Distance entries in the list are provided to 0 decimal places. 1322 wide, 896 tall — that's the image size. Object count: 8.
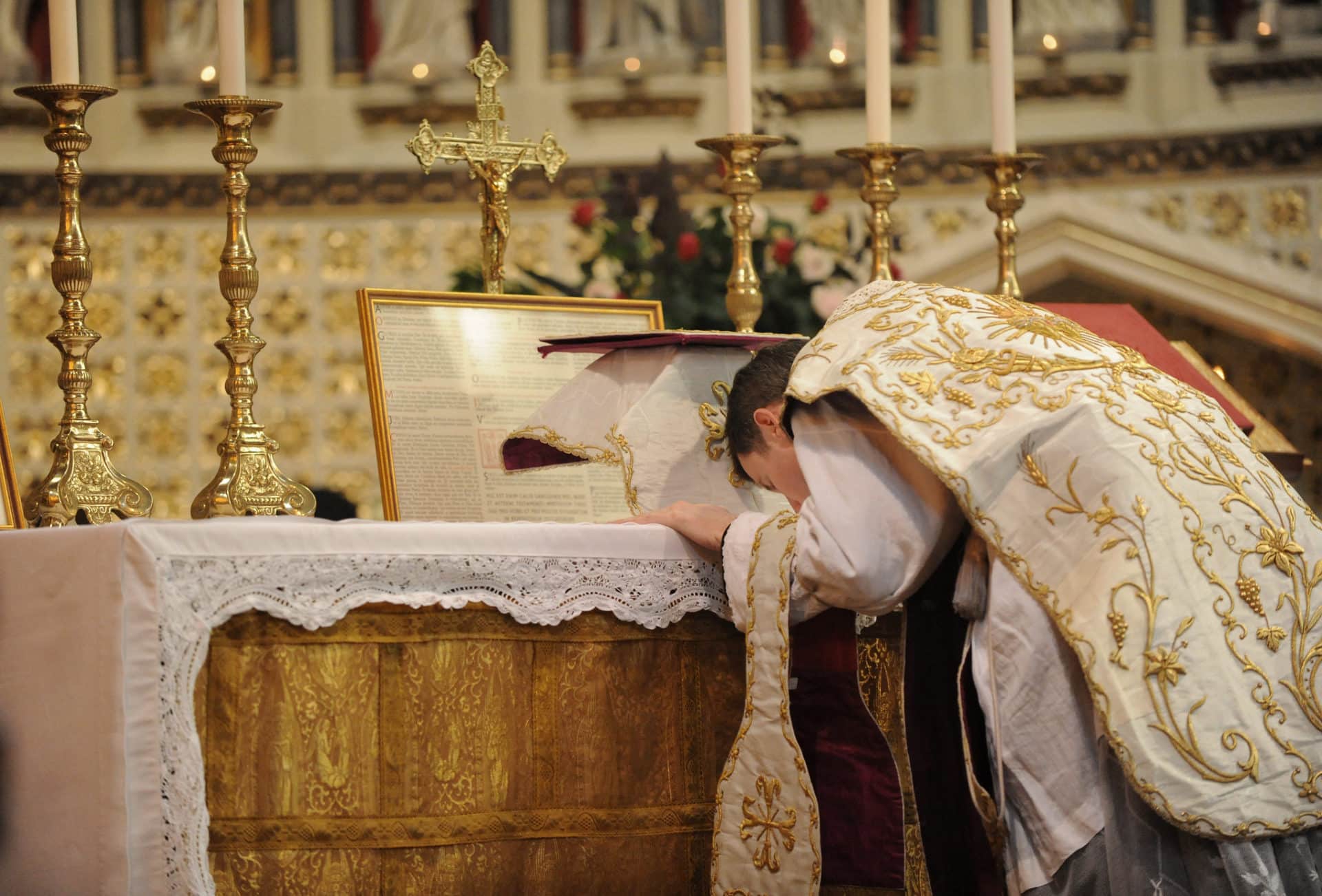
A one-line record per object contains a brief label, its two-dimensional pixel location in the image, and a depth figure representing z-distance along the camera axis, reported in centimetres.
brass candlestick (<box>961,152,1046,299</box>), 761
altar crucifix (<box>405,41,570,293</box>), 691
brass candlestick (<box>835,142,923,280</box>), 723
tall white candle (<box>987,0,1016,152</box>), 752
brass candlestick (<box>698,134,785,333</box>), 698
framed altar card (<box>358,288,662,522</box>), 621
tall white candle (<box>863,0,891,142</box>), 716
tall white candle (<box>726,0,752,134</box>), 695
